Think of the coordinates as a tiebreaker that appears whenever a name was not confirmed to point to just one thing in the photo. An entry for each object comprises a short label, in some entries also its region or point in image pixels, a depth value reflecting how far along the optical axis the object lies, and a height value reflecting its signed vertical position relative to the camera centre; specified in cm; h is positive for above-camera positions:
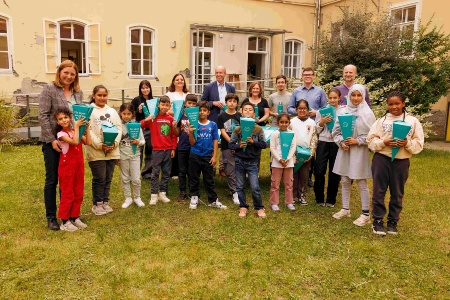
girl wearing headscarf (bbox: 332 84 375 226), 466 -63
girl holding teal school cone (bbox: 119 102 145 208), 508 -90
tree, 1021 +103
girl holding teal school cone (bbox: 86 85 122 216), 468 -73
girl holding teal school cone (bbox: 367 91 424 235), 418 -68
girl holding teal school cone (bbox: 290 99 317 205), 525 -46
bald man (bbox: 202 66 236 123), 594 -1
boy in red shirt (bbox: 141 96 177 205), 528 -67
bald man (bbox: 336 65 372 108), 541 +16
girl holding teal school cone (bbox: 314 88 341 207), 520 -77
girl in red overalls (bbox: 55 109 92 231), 416 -89
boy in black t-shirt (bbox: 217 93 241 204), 518 -43
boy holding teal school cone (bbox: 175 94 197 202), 523 -79
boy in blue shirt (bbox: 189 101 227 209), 518 -81
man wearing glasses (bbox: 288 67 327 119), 572 -3
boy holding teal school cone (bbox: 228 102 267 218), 486 -82
